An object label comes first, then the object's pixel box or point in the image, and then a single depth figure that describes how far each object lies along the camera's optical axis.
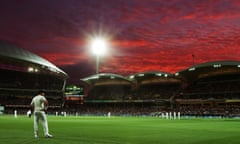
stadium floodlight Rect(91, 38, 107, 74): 78.31
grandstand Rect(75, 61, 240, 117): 76.81
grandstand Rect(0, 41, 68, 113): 89.88
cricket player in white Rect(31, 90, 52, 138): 13.55
